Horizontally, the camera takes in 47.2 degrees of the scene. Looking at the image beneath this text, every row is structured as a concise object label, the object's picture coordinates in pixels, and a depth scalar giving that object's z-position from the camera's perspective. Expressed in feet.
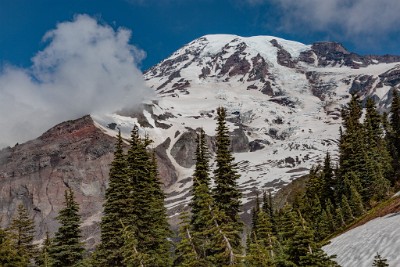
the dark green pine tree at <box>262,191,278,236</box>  295.56
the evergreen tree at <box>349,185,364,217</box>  207.23
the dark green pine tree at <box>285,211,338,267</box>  55.47
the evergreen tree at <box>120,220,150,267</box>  62.18
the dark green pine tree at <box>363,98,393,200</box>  225.31
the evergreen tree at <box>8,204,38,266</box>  124.48
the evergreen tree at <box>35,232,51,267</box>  103.77
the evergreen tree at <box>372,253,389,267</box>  57.14
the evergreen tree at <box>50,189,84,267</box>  106.11
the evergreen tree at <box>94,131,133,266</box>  106.63
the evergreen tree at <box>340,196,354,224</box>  212.35
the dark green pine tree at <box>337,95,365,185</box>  249.34
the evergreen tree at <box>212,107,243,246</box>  114.62
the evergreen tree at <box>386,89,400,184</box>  292.55
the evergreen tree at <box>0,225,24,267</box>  87.10
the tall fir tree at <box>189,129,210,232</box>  112.82
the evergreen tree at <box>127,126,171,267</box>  108.88
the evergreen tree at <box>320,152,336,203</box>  296.10
